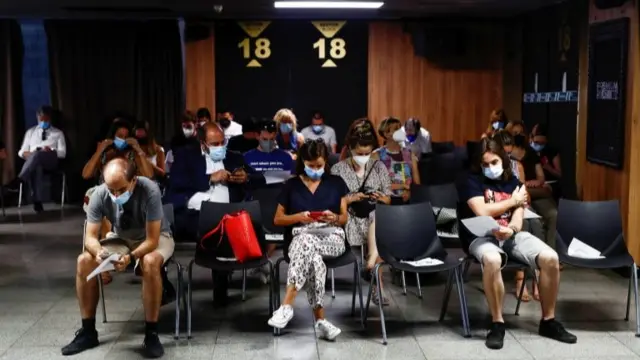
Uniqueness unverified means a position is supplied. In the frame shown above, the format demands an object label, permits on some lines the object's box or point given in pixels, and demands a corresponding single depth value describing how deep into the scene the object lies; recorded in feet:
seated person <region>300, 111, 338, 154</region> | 36.91
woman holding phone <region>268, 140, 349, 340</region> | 17.16
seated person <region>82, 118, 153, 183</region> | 21.43
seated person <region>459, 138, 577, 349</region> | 17.13
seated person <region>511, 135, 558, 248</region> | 22.47
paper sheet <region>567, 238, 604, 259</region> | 18.41
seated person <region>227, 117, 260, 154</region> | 25.43
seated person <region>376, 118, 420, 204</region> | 21.43
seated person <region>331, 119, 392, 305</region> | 19.53
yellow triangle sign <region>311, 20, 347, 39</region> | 40.01
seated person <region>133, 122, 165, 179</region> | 24.74
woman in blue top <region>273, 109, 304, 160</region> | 26.99
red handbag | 17.40
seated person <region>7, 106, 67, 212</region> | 35.55
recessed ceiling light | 31.22
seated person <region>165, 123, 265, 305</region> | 20.02
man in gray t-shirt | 16.21
